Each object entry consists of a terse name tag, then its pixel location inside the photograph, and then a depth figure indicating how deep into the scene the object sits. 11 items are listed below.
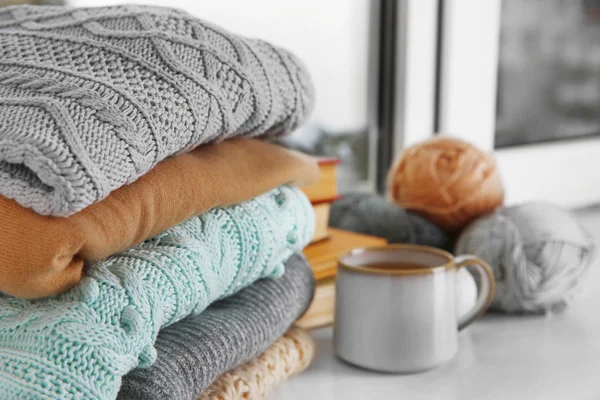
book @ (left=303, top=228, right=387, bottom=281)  0.55
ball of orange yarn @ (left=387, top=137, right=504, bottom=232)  0.65
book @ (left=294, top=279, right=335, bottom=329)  0.55
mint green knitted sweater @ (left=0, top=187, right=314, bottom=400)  0.29
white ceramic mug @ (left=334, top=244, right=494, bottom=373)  0.46
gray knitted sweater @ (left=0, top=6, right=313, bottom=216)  0.29
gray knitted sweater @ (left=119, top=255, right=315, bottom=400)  0.33
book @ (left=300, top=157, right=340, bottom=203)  0.57
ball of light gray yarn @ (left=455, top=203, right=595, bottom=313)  0.57
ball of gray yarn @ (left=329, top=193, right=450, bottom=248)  0.65
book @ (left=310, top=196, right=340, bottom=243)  0.57
